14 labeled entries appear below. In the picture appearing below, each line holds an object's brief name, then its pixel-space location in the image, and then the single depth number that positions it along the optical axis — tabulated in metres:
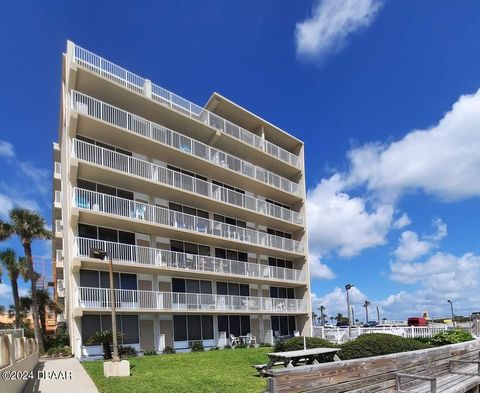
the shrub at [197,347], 25.62
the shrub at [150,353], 22.90
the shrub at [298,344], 16.39
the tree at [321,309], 92.97
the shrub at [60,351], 20.94
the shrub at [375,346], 14.45
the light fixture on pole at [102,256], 14.73
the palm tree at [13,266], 33.85
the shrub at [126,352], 21.30
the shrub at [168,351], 23.93
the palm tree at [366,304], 89.62
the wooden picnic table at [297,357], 12.29
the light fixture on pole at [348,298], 29.90
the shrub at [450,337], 17.83
